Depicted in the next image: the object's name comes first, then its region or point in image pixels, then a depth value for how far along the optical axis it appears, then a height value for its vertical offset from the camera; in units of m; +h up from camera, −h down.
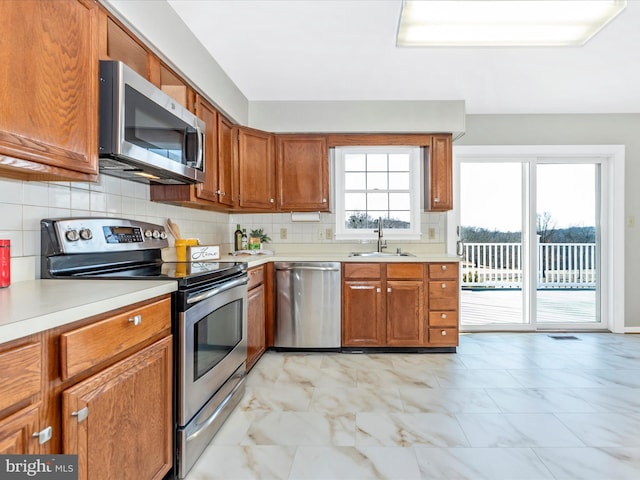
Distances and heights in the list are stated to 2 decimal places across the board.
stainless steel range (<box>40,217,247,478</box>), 1.64 -0.30
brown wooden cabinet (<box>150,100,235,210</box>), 2.64 +0.51
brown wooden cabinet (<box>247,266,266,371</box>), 2.95 -0.61
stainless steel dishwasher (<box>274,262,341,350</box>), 3.44 -0.57
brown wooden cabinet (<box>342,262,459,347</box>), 3.46 -0.55
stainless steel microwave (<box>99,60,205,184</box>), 1.65 +0.54
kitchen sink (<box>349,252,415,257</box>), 3.91 -0.13
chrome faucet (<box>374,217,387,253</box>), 3.92 +0.01
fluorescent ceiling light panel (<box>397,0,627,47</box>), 2.06 +1.25
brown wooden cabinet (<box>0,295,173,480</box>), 0.91 -0.44
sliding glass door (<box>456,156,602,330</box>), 4.25 +0.06
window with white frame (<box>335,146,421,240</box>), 4.12 +0.49
